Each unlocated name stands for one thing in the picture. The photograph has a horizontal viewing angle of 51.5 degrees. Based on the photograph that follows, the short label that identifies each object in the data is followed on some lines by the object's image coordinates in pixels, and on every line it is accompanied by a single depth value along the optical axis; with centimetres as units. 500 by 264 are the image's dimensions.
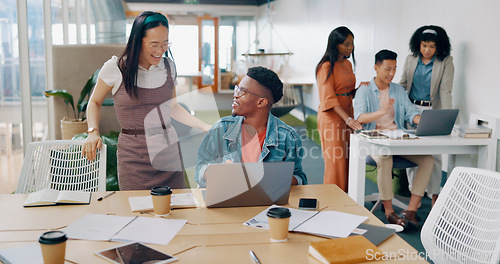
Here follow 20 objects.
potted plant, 446
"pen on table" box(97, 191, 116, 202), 212
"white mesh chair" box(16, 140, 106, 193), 252
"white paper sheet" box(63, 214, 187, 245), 168
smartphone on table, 202
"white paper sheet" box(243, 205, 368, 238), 174
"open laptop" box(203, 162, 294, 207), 189
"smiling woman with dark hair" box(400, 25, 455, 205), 420
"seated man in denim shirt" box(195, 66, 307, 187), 240
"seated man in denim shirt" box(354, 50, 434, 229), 384
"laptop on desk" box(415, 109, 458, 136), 366
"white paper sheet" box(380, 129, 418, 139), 366
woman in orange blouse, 411
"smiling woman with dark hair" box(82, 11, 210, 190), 251
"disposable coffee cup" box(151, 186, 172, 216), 189
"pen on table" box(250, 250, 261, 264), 150
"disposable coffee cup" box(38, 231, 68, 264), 137
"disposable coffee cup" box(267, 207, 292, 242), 164
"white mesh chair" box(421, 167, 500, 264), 208
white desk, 360
